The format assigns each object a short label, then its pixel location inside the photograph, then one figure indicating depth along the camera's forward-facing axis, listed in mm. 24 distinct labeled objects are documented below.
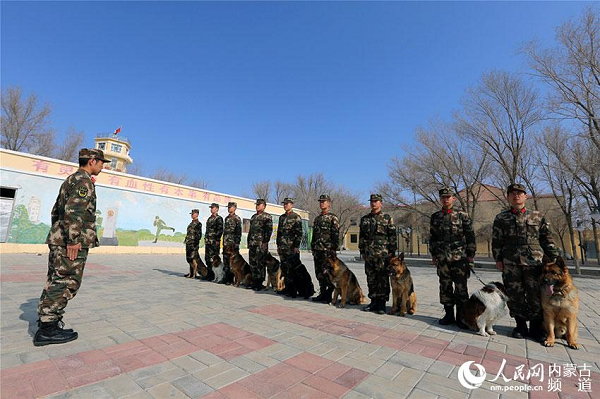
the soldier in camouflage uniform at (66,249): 3139
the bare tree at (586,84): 11203
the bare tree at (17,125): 22922
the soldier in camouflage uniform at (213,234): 8289
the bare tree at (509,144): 15469
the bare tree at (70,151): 27172
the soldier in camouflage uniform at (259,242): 6867
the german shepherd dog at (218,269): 8031
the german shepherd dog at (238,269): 7481
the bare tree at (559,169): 13977
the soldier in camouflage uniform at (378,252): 5023
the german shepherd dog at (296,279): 6262
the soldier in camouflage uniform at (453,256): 4219
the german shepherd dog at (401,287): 4688
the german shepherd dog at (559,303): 3305
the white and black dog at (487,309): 3779
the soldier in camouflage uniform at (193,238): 8641
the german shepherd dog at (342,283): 5430
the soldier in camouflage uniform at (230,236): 7840
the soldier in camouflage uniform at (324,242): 5707
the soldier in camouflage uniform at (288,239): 6293
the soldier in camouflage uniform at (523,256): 3662
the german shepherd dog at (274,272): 6957
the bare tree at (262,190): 44403
